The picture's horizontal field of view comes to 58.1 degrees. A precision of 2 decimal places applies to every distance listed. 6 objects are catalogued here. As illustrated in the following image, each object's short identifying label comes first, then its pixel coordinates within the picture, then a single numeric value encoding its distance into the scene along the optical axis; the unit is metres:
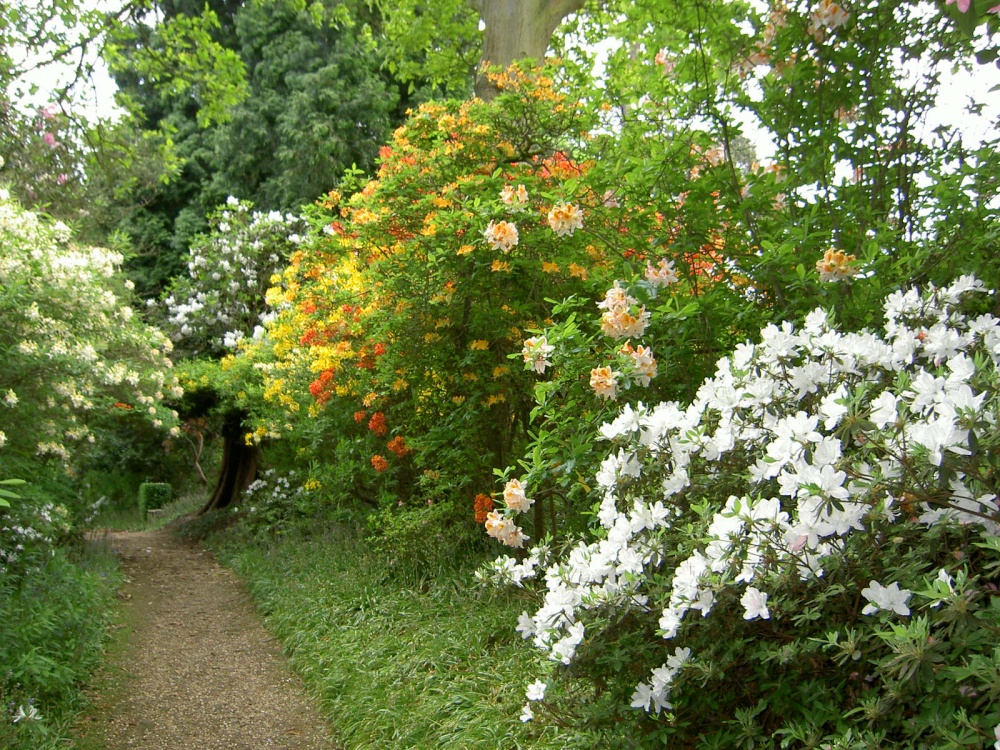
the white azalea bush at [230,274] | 14.16
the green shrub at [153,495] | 19.59
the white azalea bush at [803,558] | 1.94
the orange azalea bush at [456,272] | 5.15
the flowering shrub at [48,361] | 6.18
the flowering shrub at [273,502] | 10.82
